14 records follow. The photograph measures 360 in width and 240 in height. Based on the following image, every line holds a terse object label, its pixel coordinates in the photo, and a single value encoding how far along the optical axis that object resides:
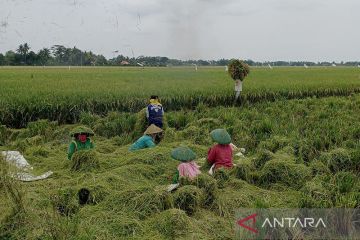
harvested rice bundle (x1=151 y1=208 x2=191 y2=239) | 3.57
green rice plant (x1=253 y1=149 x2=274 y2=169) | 5.69
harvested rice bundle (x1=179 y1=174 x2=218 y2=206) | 4.34
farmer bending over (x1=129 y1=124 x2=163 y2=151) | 6.70
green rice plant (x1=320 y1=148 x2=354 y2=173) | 5.41
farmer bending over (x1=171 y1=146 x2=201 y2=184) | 4.86
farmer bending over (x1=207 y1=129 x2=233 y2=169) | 5.51
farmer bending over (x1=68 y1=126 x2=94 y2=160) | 6.18
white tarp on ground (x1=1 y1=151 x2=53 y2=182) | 4.47
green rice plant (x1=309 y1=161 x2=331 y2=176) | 5.22
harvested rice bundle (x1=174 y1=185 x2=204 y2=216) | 4.12
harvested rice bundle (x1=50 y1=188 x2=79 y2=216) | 4.05
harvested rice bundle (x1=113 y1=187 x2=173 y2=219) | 4.02
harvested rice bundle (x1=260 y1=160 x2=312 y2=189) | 5.03
